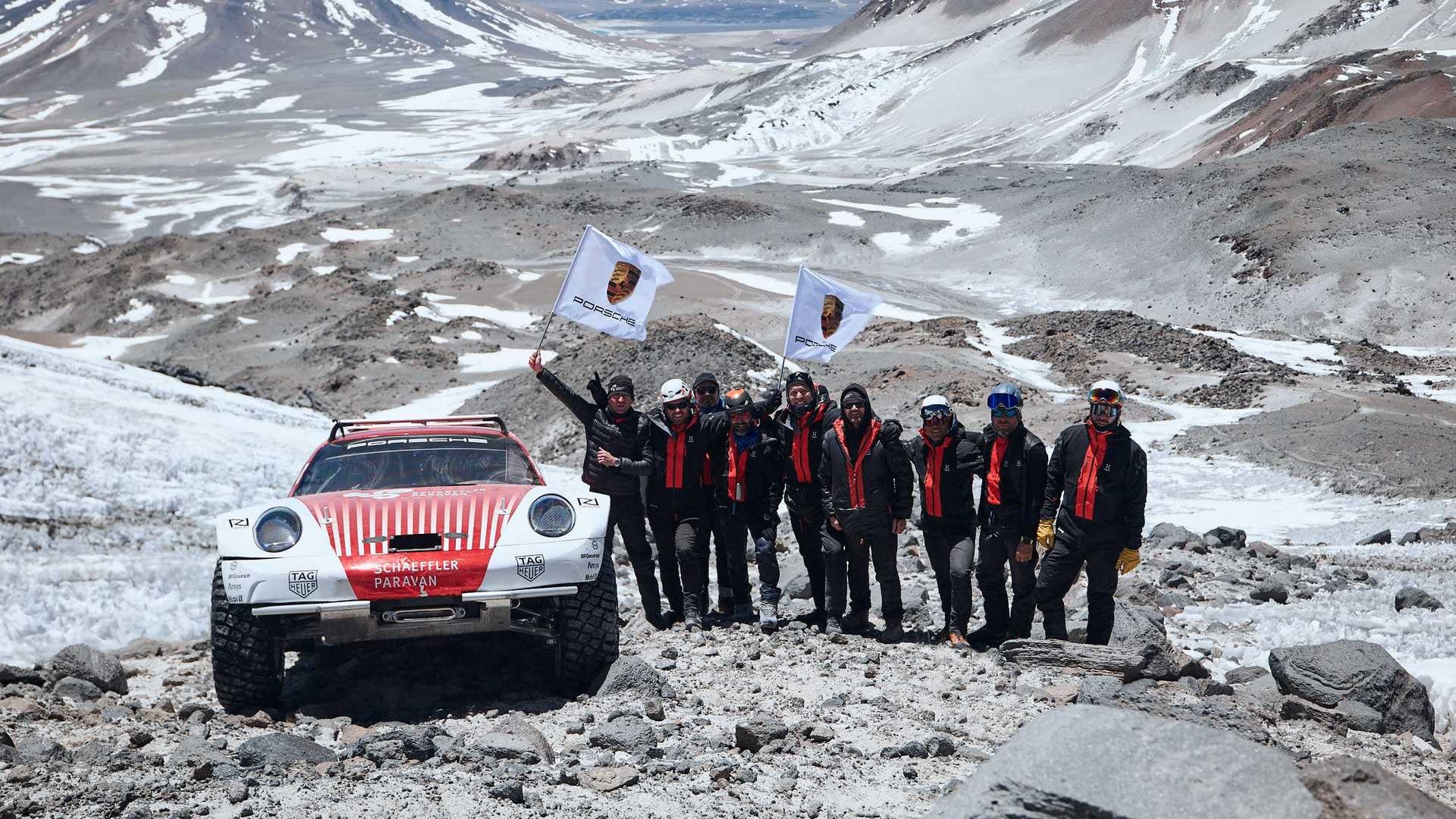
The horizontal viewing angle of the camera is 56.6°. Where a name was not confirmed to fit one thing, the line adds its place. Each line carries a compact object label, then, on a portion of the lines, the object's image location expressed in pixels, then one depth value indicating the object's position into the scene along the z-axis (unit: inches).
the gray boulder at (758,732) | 226.2
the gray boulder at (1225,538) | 479.8
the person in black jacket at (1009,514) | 314.2
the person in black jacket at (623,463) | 341.1
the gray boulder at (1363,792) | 135.0
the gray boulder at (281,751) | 211.9
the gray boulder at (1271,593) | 358.3
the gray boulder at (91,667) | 278.7
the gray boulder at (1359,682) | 228.7
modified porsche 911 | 253.6
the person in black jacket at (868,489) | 329.4
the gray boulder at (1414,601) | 328.5
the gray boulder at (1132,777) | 139.6
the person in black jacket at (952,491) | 320.2
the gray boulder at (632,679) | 267.1
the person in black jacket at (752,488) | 344.8
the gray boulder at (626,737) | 227.3
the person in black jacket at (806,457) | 345.1
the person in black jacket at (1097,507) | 295.9
